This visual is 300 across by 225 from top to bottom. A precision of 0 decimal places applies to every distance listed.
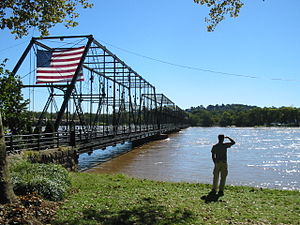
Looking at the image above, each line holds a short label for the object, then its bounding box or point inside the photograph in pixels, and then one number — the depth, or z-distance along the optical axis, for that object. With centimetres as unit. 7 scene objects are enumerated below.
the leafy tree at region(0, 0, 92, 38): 970
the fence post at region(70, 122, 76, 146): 1750
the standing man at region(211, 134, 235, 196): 884
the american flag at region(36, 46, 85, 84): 1830
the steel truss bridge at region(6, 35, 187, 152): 1500
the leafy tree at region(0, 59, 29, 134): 1104
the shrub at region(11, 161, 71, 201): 764
